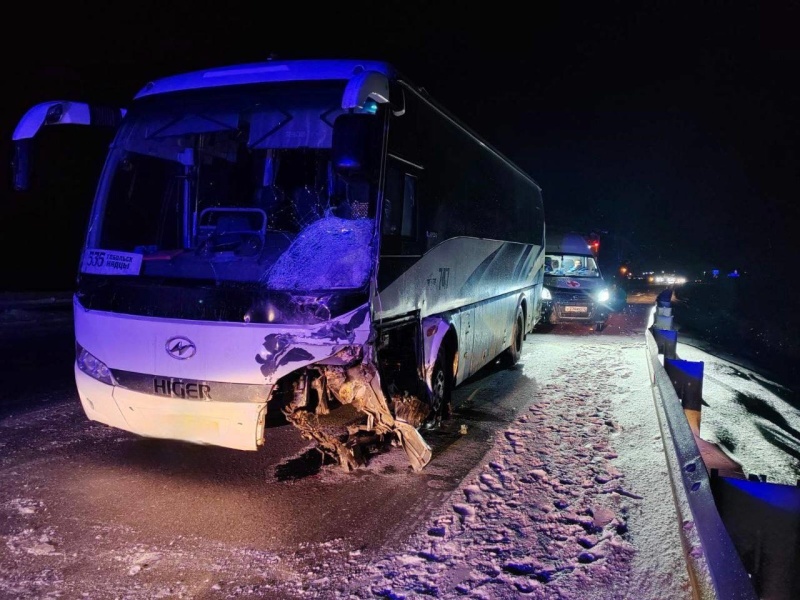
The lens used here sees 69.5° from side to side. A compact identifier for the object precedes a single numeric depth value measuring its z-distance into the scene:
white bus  4.46
